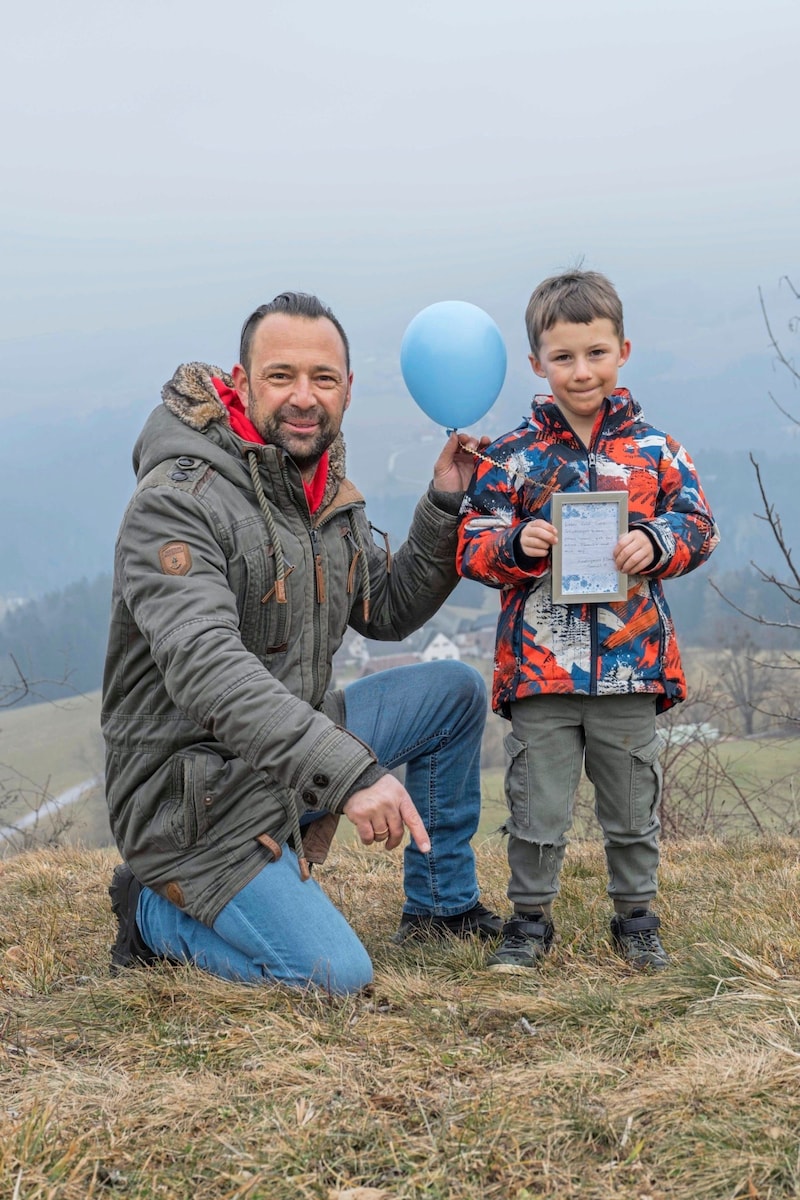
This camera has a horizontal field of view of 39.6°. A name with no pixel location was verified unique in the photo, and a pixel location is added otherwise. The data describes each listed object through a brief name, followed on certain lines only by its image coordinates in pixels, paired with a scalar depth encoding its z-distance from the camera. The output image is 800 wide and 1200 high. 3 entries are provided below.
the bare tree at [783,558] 5.39
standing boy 3.52
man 2.97
